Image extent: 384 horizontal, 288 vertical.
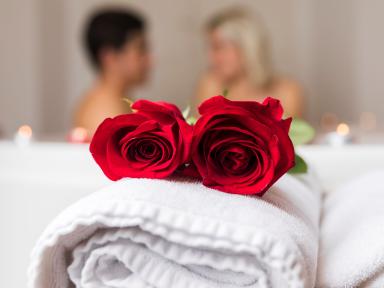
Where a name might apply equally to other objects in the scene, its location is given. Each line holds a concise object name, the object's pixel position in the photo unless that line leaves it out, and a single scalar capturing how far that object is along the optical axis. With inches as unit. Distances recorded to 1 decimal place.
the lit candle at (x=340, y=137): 41.1
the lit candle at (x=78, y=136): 43.4
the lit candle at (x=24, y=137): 38.2
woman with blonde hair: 89.7
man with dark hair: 75.8
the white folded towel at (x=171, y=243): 14.0
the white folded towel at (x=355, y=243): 15.8
